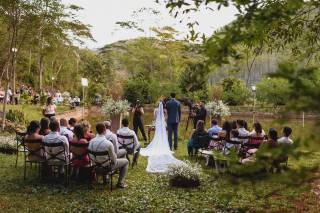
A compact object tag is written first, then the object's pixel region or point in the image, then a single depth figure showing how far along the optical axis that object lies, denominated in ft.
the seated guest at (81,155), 24.98
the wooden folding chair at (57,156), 24.93
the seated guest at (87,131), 25.92
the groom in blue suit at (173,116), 43.88
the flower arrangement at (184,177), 25.66
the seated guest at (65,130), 28.41
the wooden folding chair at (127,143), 31.04
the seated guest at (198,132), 35.81
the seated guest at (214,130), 35.94
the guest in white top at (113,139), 26.03
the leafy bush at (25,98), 97.30
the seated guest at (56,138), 24.73
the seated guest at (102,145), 23.40
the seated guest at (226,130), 32.33
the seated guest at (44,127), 27.88
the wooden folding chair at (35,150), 25.85
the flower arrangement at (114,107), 54.34
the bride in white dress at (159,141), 39.81
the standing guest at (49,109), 42.80
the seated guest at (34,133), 25.99
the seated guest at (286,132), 28.84
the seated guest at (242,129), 32.50
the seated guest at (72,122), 32.58
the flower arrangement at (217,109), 59.93
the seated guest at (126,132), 31.07
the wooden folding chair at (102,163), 23.56
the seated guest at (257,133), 30.57
